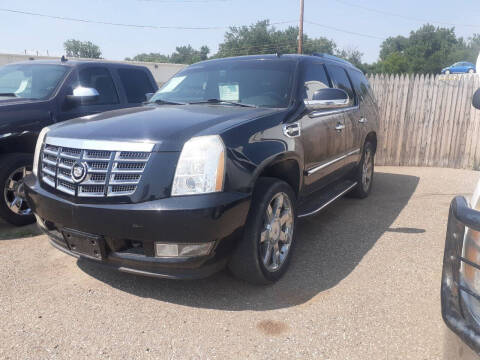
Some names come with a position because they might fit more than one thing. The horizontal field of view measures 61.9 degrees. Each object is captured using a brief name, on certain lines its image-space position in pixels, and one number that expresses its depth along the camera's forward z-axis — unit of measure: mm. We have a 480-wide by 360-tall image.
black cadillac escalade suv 2570
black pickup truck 4379
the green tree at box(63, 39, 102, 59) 86875
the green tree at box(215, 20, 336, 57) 66125
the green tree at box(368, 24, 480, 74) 60438
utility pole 30078
